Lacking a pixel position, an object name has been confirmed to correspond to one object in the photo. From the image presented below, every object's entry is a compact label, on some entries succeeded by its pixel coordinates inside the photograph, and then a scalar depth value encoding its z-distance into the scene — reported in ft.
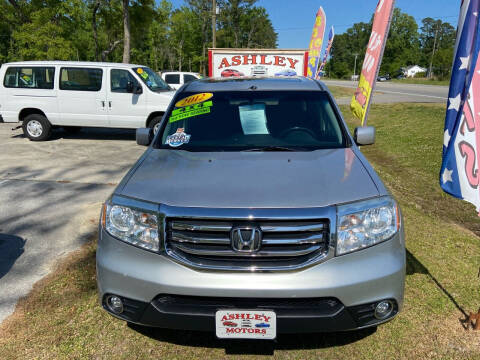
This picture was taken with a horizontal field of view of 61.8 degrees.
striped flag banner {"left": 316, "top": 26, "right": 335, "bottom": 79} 50.44
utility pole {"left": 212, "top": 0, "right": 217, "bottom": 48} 98.22
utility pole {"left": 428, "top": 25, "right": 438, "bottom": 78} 270.12
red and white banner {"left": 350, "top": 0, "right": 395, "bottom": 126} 18.12
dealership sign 39.70
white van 32.63
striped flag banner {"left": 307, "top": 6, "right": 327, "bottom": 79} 48.55
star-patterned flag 8.85
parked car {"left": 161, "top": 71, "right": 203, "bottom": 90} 62.54
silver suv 7.02
